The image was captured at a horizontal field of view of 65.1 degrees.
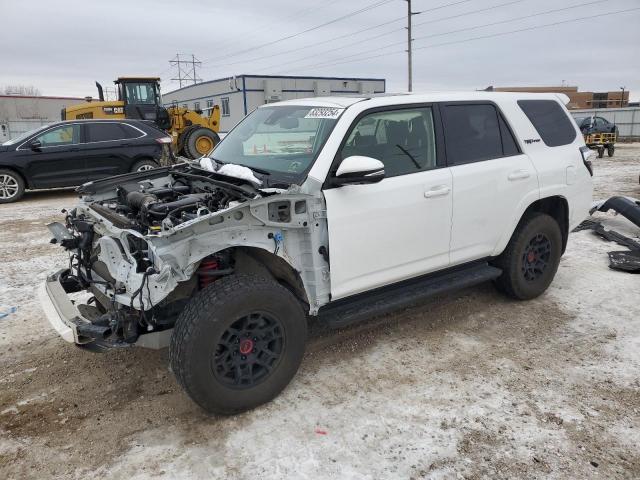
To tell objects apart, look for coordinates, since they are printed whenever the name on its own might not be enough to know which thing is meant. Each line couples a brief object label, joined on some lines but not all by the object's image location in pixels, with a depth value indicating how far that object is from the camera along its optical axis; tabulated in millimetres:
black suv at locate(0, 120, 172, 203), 10469
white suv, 2979
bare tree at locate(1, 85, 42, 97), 87225
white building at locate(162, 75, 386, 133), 39562
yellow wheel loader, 15750
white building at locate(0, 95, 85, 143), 47562
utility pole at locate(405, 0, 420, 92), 32062
